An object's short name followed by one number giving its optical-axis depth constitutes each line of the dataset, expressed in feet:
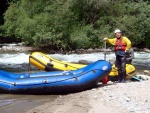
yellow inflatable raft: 27.35
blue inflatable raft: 22.83
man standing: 24.36
